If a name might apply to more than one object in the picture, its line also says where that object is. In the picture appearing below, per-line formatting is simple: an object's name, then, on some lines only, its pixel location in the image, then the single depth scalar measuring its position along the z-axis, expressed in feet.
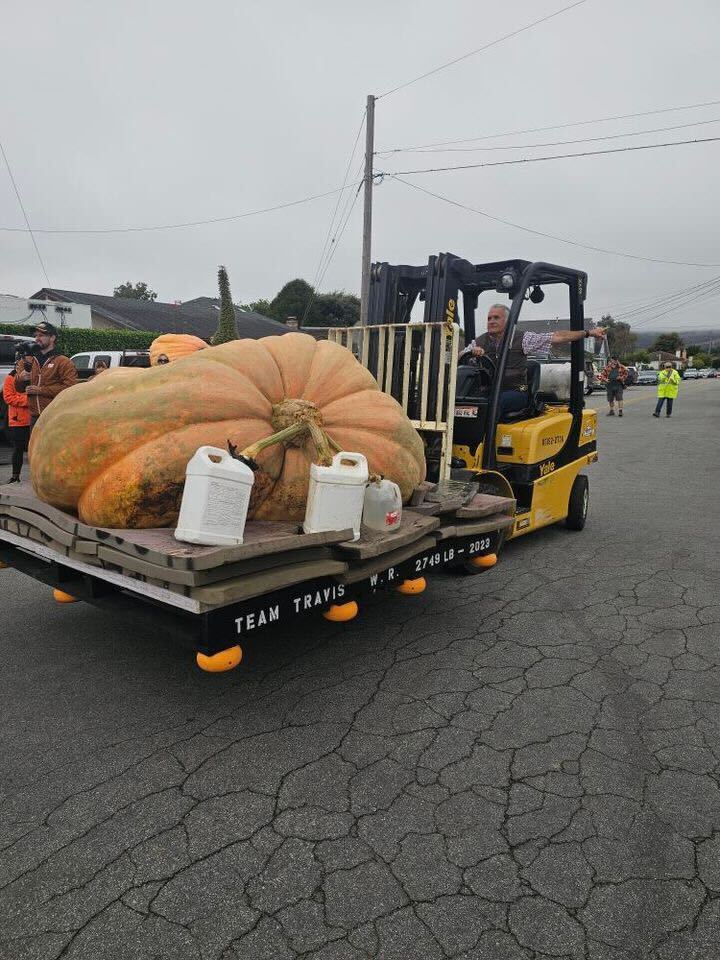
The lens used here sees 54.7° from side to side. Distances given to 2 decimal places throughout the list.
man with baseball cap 26.71
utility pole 67.00
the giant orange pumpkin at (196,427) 10.52
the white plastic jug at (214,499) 9.20
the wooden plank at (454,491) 14.89
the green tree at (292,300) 192.65
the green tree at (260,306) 224.14
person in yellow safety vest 74.86
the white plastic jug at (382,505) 11.68
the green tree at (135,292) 262.06
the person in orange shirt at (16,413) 28.14
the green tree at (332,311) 184.85
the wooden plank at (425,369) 17.85
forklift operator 21.12
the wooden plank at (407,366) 18.15
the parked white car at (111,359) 43.34
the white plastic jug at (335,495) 10.44
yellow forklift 18.48
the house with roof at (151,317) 125.80
